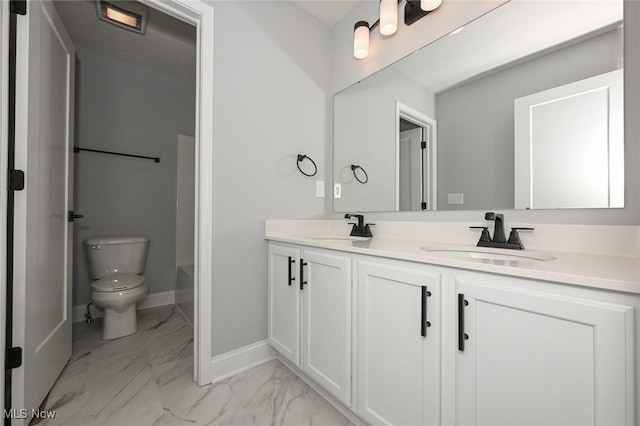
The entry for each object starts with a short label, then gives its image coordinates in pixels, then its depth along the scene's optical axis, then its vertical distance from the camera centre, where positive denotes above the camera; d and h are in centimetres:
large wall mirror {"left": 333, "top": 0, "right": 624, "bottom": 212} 96 +45
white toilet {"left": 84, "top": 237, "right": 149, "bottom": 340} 193 -51
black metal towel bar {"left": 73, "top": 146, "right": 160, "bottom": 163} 226 +55
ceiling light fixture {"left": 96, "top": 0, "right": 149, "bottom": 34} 185 +144
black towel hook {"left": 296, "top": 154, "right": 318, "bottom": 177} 185 +36
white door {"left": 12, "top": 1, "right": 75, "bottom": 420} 110 +5
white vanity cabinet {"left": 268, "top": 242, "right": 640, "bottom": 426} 57 -38
